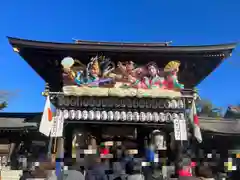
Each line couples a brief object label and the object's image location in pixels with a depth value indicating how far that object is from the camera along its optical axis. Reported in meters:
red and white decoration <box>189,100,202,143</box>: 5.66
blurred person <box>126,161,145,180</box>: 4.01
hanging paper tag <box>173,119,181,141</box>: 5.52
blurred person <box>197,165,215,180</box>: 4.02
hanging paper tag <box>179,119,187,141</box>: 5.51
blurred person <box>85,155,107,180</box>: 4.35
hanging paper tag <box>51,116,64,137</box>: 5.51
